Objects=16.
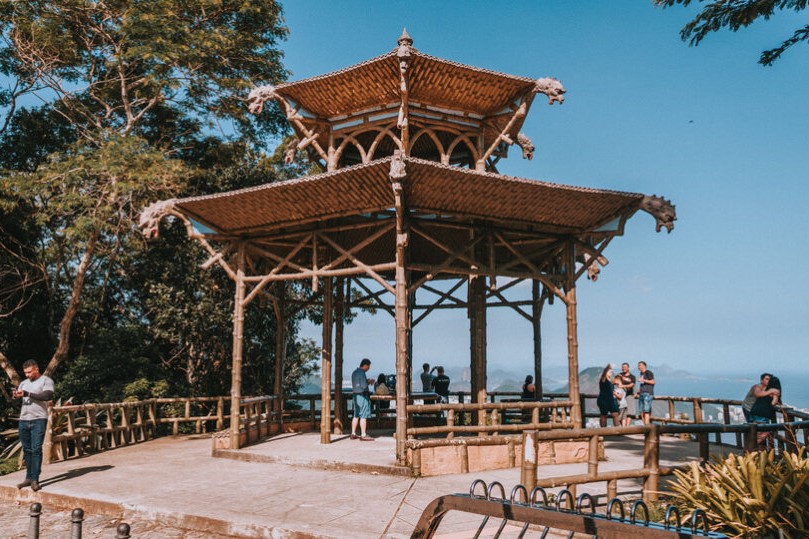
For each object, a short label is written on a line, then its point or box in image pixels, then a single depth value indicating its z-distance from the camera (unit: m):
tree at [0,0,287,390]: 15.91
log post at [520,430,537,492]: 6.05
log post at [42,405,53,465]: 10.75
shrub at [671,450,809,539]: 4.95
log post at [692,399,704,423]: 14.31
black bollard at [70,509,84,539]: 4.01
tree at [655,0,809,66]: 10.35
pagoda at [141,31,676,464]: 10.25
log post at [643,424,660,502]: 6.61
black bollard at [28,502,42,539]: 4.30
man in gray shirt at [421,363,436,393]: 17.75
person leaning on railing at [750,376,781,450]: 10.29
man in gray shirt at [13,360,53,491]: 8.32
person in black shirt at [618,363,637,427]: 14.81
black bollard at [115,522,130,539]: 3.44
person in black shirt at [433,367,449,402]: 16.78
